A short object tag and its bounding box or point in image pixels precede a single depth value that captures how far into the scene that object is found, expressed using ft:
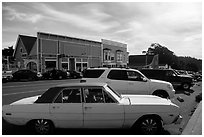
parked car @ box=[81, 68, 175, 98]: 31.07
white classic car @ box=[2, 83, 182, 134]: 17.33
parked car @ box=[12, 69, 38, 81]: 87.71
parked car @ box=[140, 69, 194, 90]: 50.19
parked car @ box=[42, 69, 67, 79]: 94.58
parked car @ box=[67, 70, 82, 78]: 102.26
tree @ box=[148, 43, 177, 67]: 286.81
